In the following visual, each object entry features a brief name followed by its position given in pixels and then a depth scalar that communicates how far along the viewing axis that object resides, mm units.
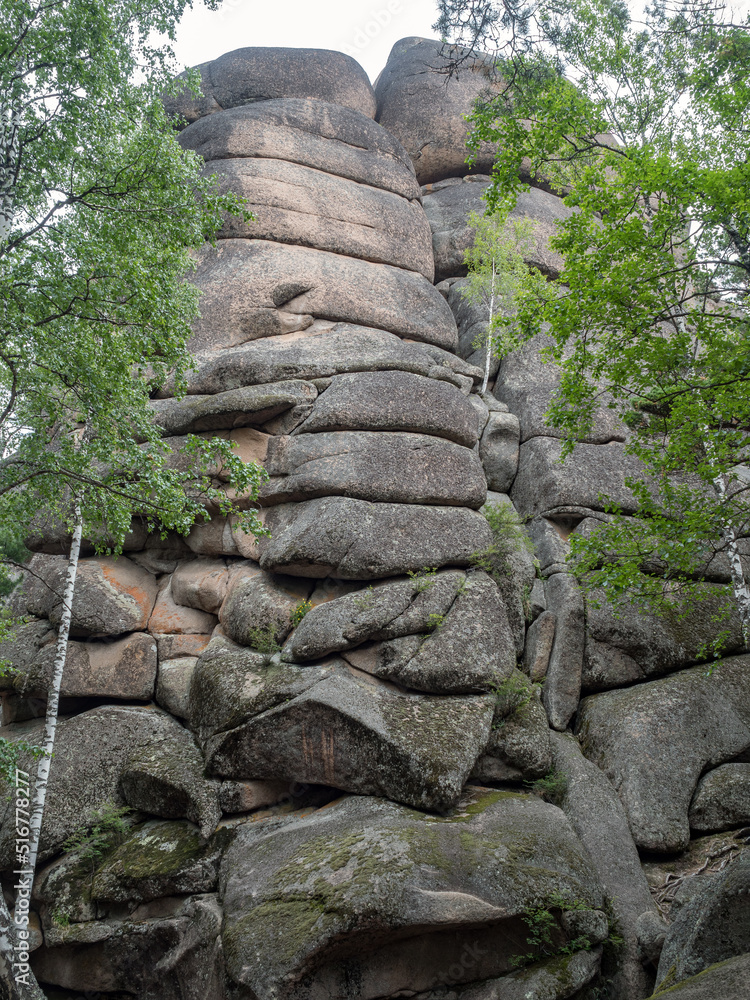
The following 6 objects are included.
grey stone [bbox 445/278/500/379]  21469
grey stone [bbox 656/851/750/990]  7039
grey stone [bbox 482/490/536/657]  14086
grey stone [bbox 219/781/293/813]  11055
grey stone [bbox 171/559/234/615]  14805
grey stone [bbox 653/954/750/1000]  5156
